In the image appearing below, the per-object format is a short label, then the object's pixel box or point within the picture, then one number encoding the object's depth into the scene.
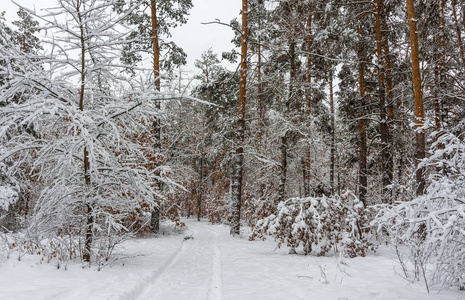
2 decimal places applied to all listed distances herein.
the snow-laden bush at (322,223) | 8.20
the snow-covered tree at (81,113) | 5.59
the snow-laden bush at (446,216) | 3.96
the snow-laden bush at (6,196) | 9.45
